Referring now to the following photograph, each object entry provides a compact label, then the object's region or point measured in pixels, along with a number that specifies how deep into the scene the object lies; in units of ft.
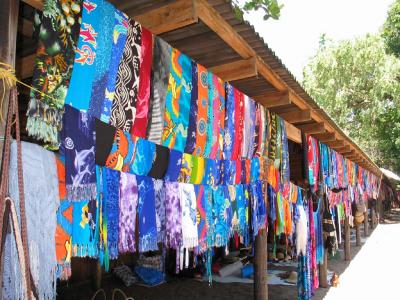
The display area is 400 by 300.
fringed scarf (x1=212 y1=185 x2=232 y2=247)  10.67
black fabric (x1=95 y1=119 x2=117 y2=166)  6.64
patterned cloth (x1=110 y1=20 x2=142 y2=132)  7.25
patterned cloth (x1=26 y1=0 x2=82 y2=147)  5.44
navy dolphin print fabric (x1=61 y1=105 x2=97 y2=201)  5.90
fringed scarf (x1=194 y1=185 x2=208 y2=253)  9.66
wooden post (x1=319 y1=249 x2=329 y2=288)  23.43
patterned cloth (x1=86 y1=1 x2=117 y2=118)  6.68
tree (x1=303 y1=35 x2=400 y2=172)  68.13
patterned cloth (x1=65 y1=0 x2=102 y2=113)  6.29
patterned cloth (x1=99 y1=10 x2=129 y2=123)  6.90
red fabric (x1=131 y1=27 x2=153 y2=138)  7.79
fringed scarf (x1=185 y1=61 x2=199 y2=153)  9.55
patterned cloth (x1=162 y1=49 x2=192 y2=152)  8.74
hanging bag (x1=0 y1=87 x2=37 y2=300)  4.73
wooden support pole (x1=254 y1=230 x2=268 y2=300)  15.72
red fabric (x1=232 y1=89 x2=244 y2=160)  12.16
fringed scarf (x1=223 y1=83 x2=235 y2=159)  11.53
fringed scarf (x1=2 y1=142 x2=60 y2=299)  4.82
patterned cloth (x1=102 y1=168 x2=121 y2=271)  6.52
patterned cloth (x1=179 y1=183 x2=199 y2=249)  8.88
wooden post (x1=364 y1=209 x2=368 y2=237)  50.23
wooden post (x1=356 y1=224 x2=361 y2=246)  43.16
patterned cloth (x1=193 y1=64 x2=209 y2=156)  9.98
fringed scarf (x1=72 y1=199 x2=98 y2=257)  5.88
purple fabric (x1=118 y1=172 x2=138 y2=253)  6.97
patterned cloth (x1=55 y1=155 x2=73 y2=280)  5.62
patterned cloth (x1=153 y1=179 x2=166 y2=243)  8.10
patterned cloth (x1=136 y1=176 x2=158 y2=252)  7.46
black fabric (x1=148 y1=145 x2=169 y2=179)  8.18
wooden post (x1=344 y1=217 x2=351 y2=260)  33.32
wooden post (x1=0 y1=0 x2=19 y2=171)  5.12
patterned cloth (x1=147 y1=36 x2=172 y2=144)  8.25
